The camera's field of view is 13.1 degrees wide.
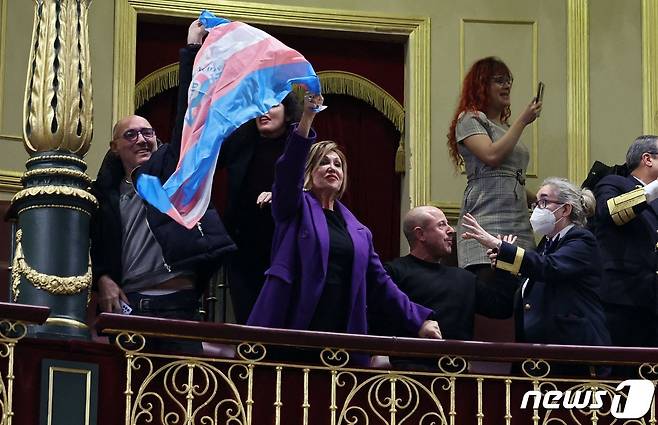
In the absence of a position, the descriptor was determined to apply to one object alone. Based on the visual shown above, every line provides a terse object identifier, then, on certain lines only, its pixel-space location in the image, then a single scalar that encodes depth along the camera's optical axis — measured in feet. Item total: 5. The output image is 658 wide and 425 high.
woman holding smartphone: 49.73
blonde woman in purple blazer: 41.10
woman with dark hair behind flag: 43.30
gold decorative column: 39.85
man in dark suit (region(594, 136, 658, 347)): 45.80
